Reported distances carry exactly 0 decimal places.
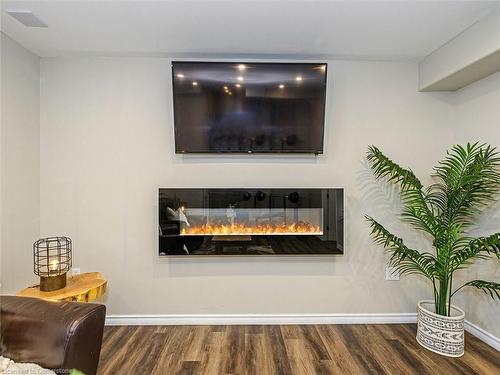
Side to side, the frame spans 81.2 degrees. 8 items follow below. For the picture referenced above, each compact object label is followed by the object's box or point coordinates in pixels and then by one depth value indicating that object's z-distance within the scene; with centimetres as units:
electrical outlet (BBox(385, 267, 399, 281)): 265
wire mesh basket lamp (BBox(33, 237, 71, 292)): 201
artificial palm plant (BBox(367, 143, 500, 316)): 210
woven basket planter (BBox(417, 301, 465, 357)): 214
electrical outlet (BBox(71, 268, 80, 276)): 258
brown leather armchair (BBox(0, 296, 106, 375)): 128
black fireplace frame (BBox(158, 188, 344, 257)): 253
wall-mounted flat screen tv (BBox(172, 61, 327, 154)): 243
